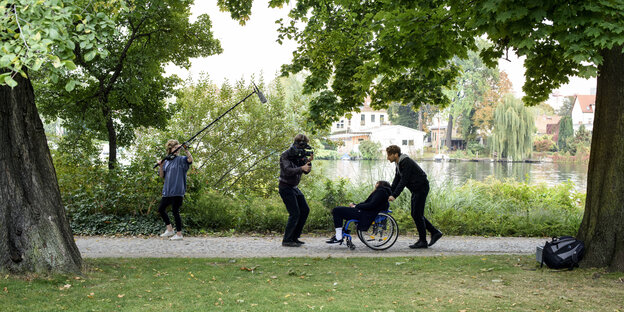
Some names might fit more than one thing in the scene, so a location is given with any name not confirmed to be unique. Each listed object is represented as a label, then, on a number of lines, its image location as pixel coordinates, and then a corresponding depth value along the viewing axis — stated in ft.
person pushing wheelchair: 28.37
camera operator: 27.96
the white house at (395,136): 201.26
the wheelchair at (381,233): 28.43
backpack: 22.39
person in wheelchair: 27.86
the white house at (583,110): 284.41
